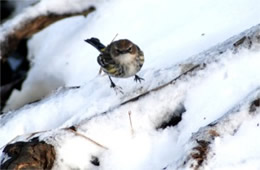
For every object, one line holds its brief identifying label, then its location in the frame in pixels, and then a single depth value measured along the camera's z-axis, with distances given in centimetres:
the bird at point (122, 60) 906
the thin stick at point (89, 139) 775
